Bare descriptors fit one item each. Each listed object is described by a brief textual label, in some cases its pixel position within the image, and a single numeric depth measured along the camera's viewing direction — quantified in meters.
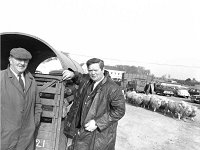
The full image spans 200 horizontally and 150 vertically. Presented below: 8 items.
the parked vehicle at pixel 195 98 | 25.67
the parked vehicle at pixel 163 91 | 32.66
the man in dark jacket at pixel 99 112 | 3.17
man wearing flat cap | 2.74
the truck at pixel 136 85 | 30.17
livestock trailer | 3.80
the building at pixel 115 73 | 60.72
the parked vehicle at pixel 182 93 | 34.16
